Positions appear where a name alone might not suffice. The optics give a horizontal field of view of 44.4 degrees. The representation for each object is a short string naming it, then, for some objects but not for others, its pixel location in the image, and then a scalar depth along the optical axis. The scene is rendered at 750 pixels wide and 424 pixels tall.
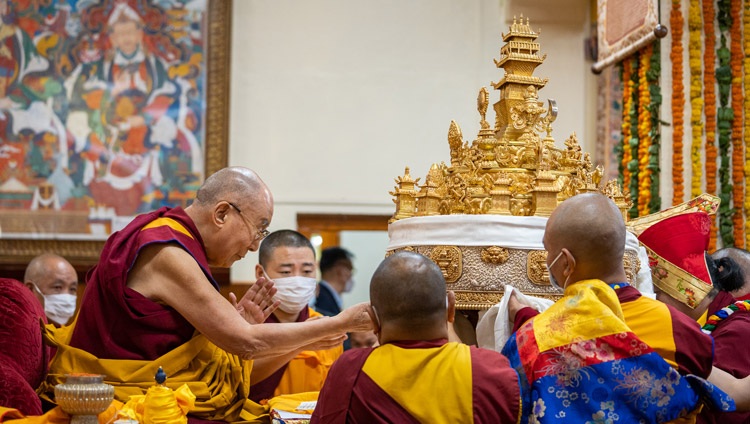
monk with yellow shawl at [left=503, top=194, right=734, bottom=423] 2.69
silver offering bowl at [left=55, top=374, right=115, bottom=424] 2.94
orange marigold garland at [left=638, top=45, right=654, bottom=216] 6.67
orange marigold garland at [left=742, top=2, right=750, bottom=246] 6.72
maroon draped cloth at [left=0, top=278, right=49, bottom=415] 3.24
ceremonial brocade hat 3.86
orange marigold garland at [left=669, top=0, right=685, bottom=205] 6.67
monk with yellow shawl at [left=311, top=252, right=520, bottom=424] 2.56
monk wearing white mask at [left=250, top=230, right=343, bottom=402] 4.64
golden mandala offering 3.71
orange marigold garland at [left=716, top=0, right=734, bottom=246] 6.68
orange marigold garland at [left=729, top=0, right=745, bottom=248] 6.73
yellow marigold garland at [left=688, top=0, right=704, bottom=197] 6.71
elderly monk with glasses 3.38
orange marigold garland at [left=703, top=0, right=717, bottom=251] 6.75
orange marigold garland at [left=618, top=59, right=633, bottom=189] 6.97
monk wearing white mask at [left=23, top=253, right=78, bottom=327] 6.13
